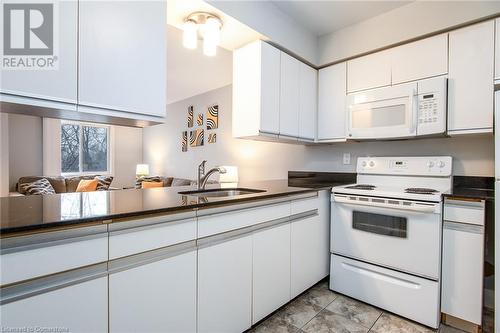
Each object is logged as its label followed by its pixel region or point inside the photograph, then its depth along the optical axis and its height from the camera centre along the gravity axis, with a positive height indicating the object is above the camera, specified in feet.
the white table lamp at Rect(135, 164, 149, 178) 18.83 -0.63
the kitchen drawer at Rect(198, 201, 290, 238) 4.27 -1.05
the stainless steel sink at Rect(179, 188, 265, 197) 6.59 -0.78
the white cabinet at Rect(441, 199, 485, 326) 5.24 -2.05
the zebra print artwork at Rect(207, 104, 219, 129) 14.96 +2.84
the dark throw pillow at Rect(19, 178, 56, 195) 10.77 -1.23
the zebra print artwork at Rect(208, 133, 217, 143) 15.16 +1.59
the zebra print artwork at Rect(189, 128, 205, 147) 16.12 +1.69
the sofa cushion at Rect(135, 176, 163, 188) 17.05 -1.18
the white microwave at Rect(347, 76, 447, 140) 6.30 +1.49
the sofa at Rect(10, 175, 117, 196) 14.39 -1.22
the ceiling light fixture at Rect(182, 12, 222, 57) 5.81 +3.24
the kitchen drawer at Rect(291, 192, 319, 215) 6.24 -1.05
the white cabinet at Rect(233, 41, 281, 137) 6.92 +2.12
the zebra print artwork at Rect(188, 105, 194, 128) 16.89 +3.21
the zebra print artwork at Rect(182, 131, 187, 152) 17.51 +1.54
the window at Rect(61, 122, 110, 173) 18.10 +1.09
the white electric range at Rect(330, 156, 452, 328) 5.60 -1.80
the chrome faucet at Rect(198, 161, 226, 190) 6.52 -0.32
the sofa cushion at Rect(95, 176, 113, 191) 14.85 -1.24
